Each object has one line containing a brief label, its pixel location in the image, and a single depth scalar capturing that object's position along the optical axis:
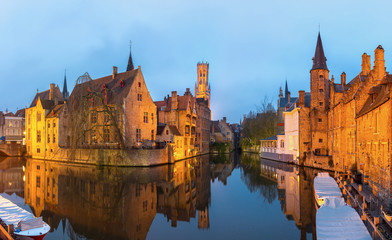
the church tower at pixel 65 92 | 102.65
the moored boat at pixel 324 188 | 16.56
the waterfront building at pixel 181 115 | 54.19
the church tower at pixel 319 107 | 39.91
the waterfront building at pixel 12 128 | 75.44
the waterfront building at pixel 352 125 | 17.92
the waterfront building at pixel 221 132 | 92.16
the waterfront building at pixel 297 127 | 41.06
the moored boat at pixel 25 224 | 10.53
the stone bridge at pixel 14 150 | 63.03
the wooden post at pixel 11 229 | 10.40
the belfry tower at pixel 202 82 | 174.75
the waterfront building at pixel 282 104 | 79.34
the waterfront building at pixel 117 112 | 30.69
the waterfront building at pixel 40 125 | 54.47
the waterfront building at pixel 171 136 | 49.00
